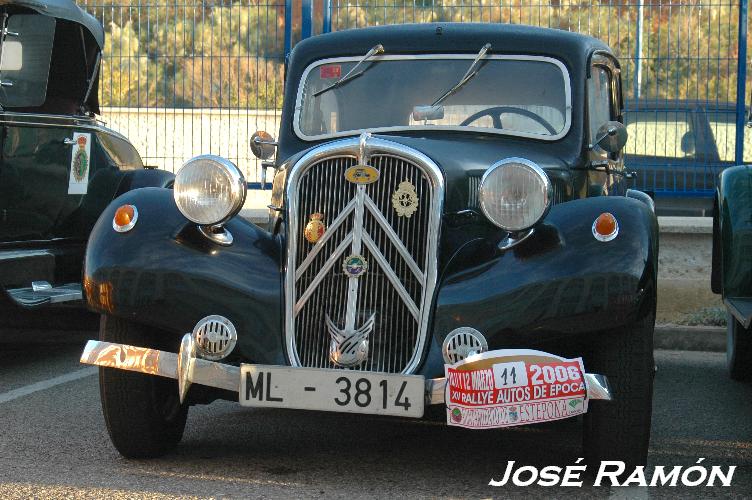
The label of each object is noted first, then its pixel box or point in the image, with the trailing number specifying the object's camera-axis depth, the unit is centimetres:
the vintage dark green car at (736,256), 890
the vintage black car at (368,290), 645
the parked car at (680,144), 1510
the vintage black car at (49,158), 1082
